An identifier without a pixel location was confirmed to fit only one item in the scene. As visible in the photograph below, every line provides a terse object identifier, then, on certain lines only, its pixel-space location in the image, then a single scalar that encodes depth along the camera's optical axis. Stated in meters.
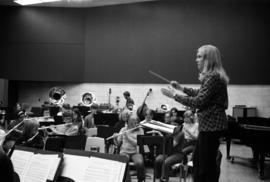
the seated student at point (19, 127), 6.53
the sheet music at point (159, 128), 4.71
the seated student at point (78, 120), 6.91
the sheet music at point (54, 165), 2.15
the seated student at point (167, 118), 8.76
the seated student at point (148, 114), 8.49
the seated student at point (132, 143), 6.03
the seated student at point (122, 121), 6.99
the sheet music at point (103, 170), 1.93
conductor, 2.91
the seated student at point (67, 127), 7.05
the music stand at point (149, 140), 6.11
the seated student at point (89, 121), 8.97
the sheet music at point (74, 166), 2.10
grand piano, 7.15
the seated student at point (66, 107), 8.89
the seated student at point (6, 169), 1.92
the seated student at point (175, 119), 8.39
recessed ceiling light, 15.35
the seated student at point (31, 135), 5.61
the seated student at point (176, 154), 6.24
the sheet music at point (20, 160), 2.38
